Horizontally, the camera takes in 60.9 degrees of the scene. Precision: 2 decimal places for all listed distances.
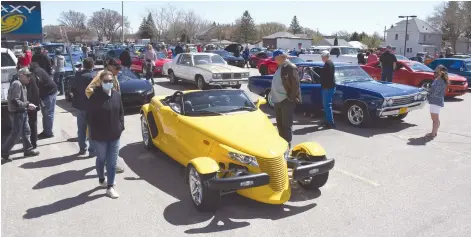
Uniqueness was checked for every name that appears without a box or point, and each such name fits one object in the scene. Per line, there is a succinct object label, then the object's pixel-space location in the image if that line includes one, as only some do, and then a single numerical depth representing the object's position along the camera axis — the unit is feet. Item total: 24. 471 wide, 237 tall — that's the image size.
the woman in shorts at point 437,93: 28.50
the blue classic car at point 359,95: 31.01
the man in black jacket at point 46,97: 26.55
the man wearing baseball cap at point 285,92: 23.76
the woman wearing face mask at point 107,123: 17.24
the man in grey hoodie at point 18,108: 22.99
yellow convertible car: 15.84
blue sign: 66.44
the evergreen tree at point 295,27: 419.33
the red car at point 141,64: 66.37
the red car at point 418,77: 48.39
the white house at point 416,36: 263.90
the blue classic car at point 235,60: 87.15
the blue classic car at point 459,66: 56.80
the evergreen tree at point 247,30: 310.65
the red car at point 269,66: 70.25
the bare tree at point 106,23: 298.97
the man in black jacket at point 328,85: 30.55
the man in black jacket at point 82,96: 22.84
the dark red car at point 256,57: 93.66
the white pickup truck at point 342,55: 82.58
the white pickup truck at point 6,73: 30.22
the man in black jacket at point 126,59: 51.27
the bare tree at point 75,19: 318.04
